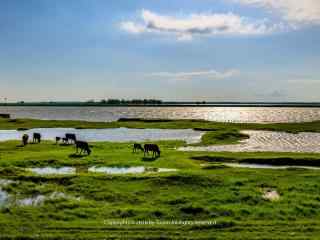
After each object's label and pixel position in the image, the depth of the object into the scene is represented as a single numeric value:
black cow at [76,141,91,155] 37.56
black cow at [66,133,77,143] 48.34
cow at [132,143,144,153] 39.66
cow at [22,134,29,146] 45.08
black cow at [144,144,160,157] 36.16
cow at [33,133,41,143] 48.21
